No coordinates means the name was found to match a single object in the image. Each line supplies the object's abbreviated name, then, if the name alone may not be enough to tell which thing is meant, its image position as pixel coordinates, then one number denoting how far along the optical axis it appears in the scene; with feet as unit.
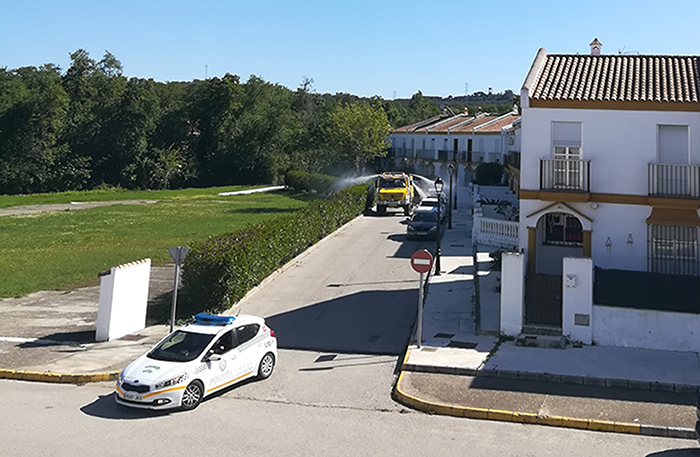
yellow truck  139.33
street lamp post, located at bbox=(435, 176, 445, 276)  75.15
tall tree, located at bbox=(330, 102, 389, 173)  197.36
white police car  38.73
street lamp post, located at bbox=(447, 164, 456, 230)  116.67
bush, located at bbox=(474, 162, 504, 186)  160.45
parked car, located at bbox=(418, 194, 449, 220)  121.49
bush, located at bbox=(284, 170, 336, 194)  204.33
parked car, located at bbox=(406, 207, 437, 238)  103.35
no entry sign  50.75
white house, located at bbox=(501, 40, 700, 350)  51.96
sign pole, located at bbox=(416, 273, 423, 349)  50.60
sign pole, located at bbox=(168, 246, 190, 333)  53.16
